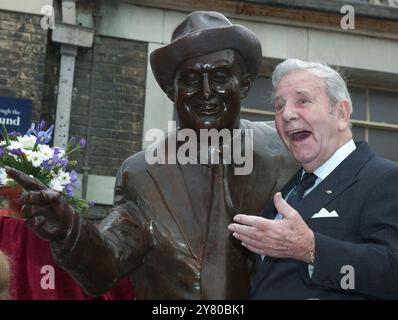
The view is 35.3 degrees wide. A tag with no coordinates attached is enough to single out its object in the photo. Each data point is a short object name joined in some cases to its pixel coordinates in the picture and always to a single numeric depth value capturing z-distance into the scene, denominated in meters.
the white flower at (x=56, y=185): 3.36
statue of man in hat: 2.22
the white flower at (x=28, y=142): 3.42
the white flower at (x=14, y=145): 3.34
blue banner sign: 6.06
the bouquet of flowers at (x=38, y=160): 3.34
